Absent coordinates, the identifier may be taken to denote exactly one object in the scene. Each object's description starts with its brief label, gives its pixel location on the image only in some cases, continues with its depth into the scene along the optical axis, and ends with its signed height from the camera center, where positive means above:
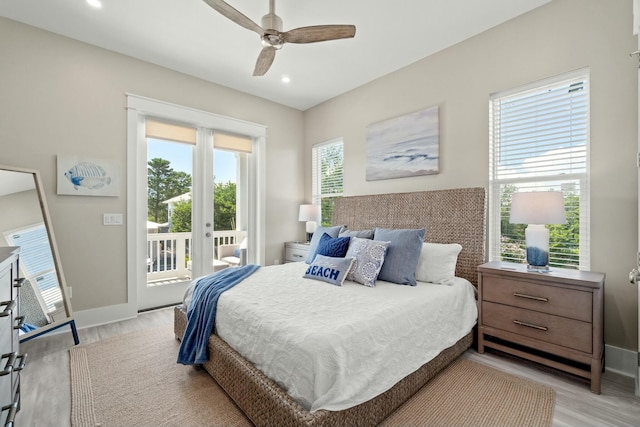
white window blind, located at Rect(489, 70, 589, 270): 2.32 +0.48
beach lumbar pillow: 2.37 -0.50
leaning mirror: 2.31 -0.34
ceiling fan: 2.15 +1.38
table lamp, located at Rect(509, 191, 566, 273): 2.07 -0.03
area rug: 1.61 -1.18
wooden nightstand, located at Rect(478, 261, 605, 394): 1.86 -0.73
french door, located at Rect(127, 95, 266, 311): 3.29 +0.06
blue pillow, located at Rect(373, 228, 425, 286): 2.42 -0.40
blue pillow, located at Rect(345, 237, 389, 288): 2.36 -0.42
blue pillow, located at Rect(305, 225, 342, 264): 3.14 -0.29
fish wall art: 2.86 +0.36
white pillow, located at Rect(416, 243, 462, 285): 2.47 -0.45
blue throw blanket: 1.98 -0.77
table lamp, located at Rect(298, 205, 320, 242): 4.52 -0.07
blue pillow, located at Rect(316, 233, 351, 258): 2.72 -0.35
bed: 1.34 -0.86
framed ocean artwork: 3.19 +0.79
